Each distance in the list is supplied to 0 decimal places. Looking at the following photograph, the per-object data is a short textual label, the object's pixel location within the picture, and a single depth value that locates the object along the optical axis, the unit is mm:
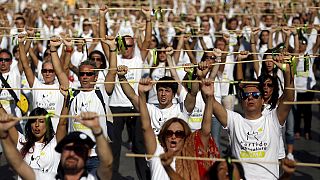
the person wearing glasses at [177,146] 10789
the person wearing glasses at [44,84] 16580
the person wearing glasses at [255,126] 12344
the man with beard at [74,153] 9664
